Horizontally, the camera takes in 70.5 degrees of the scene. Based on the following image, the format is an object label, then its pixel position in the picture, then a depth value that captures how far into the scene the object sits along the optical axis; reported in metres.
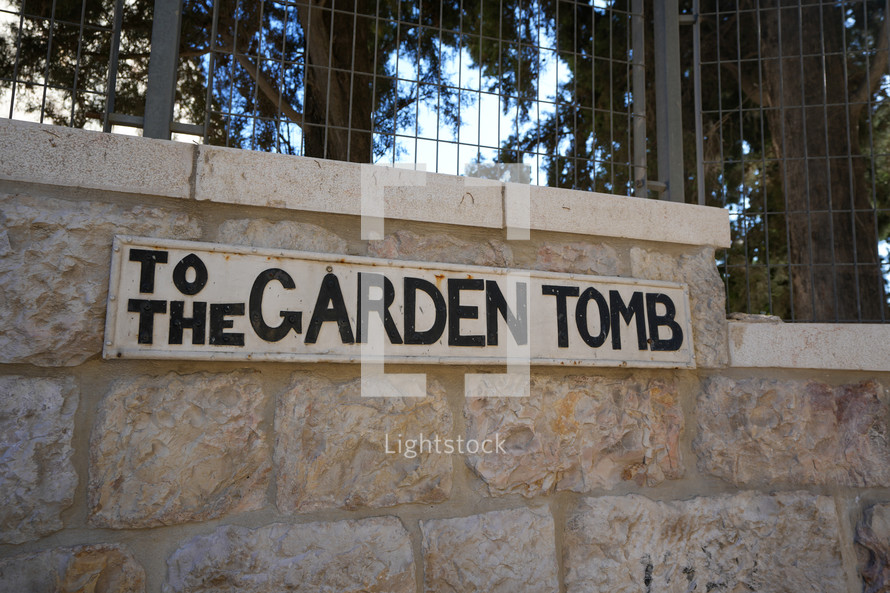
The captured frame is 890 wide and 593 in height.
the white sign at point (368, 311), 1.64
